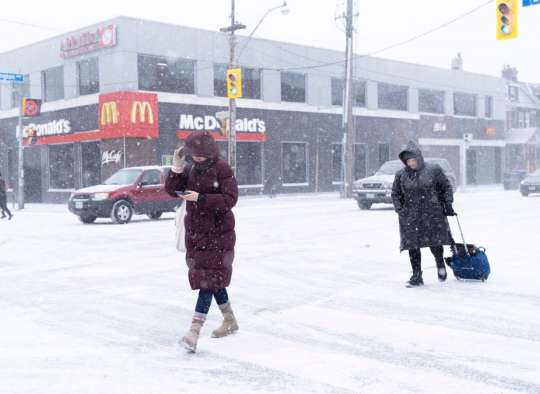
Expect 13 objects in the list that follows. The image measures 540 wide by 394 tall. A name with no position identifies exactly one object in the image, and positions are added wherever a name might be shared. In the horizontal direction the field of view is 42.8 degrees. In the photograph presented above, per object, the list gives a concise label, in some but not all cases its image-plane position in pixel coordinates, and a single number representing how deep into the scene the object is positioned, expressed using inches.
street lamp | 1122.7
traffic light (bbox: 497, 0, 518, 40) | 668.7
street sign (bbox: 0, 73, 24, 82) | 1040.2
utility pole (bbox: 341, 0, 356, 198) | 1286.9
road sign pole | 1123.3
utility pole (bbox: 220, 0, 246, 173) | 1097.4
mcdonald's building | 1197.7
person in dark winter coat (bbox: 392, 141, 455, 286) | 319.9
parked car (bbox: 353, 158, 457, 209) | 868.6
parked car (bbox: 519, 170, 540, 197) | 1248.8
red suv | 754.2
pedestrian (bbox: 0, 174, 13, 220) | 839.7
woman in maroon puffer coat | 210.4
